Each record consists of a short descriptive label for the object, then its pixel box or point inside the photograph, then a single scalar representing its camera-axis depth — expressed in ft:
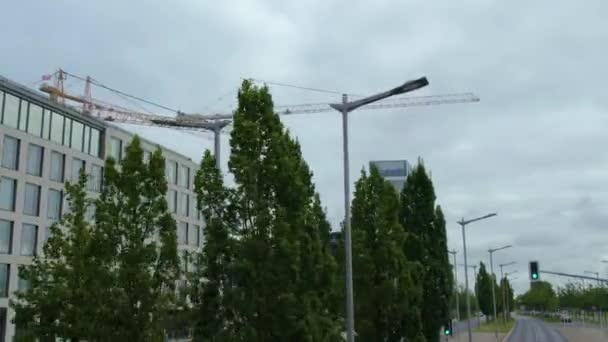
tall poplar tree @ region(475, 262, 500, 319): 383.45
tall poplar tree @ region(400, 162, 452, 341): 102.68
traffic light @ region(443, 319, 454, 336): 109.53
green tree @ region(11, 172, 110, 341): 53.78
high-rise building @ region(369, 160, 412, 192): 549.50
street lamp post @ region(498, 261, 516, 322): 389.60
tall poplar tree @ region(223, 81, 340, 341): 53.78
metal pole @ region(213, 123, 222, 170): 61.73
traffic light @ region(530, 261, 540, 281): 135.54
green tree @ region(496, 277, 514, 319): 412.57
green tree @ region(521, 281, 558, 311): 558.28
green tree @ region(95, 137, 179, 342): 53.67
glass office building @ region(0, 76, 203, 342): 178.29
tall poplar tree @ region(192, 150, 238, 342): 54.85
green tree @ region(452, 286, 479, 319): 510.33
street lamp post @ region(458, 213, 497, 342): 150.66
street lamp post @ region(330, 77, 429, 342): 58.70
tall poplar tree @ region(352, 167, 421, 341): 81.97
